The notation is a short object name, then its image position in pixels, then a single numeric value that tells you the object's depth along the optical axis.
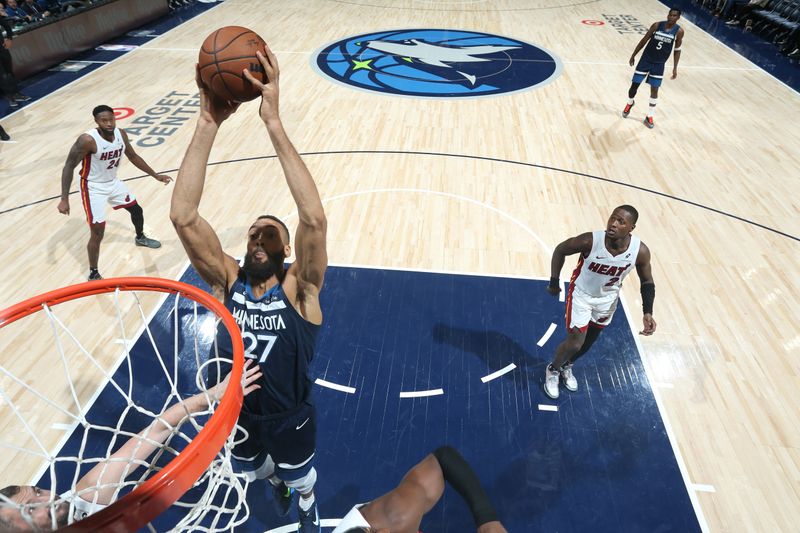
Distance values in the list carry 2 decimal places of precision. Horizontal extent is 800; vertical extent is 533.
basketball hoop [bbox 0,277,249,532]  1.48
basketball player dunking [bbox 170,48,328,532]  2.03
